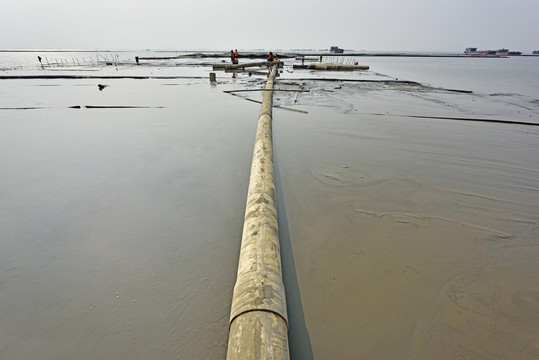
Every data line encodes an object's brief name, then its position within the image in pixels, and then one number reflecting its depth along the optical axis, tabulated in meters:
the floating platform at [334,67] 31.47
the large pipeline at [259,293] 1.43
